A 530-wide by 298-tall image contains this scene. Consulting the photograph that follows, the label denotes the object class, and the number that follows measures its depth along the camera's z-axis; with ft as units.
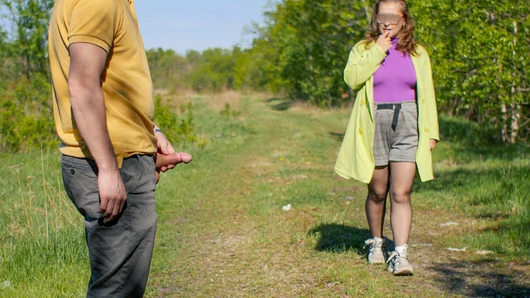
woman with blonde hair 16.17
